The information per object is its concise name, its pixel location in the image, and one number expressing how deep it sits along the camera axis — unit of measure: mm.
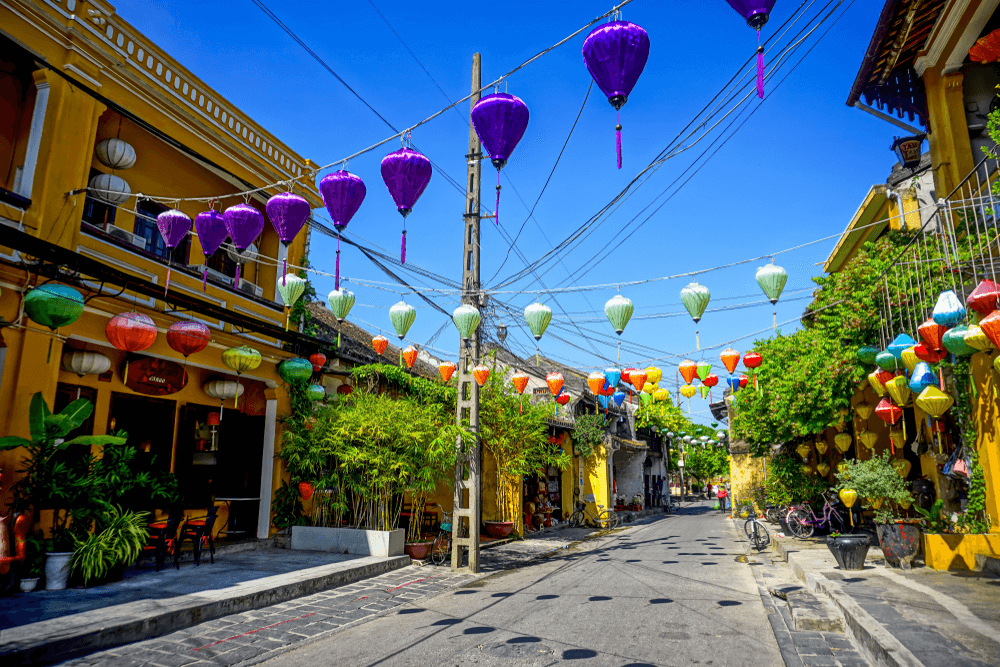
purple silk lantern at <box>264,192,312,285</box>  7938
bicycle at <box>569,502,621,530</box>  24005
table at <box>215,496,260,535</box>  13110
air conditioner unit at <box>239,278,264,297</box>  13759
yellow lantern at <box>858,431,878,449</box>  14938
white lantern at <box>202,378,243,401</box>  12828
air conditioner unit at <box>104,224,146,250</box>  11070
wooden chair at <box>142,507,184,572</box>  9867
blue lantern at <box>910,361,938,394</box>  9484
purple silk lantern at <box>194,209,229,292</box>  8875
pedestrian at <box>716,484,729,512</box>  38700
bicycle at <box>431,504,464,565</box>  13070
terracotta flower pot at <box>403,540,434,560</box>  12805
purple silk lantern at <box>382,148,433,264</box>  7871
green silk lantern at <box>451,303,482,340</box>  10578
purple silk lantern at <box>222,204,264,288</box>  8492
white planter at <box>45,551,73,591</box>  8070
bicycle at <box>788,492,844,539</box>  15594
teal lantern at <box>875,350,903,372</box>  10405
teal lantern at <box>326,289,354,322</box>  10227
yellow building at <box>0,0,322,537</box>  8938
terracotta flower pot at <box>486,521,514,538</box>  17672
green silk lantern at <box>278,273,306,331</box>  11031
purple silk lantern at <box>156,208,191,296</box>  9297
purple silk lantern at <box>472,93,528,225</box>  6973
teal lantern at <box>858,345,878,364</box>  11891
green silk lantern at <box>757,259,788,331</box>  8609
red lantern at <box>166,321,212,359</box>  10125
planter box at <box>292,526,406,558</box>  12250
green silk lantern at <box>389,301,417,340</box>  10414
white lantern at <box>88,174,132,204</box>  10172
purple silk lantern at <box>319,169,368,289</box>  7859
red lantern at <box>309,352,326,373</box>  14180
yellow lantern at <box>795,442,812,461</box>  17688
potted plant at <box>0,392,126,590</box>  8094
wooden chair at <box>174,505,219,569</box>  10531
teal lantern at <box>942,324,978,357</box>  7809
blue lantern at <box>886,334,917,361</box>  9836
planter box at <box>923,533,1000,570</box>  9461
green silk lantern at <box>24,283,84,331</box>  7723
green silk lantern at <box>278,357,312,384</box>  13078
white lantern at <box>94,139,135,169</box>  10547
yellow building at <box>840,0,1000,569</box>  9531
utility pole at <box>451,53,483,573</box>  12344
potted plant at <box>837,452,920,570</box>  10367
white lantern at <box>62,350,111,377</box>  9875
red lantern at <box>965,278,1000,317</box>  7152
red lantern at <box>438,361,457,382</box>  14398
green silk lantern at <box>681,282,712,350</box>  8906
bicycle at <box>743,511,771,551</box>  15688
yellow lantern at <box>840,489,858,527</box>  11289
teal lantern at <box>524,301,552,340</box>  9812
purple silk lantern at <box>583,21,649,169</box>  5895
